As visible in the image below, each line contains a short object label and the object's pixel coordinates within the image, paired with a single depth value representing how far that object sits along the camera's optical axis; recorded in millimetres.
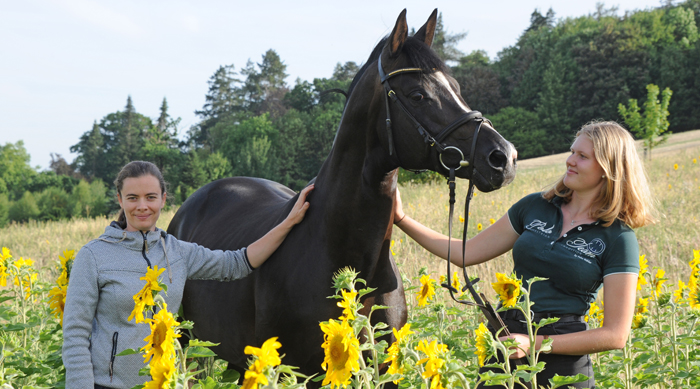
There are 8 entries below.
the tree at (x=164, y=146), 55744
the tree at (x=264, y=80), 81625
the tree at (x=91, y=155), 77062
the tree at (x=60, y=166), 75562
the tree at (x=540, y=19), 76812
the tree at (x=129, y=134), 71562
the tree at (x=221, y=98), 82375
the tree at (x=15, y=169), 65562
